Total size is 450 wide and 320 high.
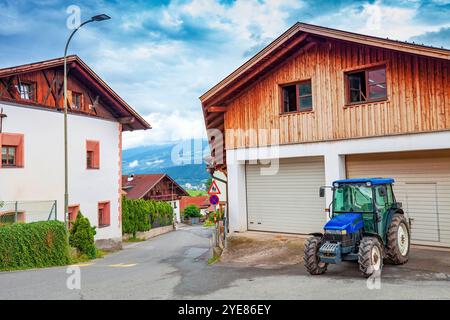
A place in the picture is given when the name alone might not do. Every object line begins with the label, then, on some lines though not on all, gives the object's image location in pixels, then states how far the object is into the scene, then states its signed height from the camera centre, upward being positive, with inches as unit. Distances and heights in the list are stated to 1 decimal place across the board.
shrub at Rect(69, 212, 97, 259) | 767.7 -87.4
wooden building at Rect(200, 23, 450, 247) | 509.7 +71.7
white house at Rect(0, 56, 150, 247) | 732.7 +89.1
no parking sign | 588.1 -21.2
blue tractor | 381.7 -48.5
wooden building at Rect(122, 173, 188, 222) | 1962.4 -12.4
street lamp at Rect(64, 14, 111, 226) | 648.5 +135.1
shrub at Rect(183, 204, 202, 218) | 2588.6 -167.1
